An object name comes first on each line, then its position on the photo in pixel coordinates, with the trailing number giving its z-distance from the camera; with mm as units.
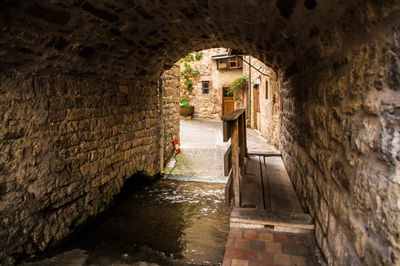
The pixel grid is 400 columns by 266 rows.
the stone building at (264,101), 6738
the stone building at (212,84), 16672
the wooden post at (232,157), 2829
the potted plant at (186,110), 17016
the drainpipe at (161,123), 6199
